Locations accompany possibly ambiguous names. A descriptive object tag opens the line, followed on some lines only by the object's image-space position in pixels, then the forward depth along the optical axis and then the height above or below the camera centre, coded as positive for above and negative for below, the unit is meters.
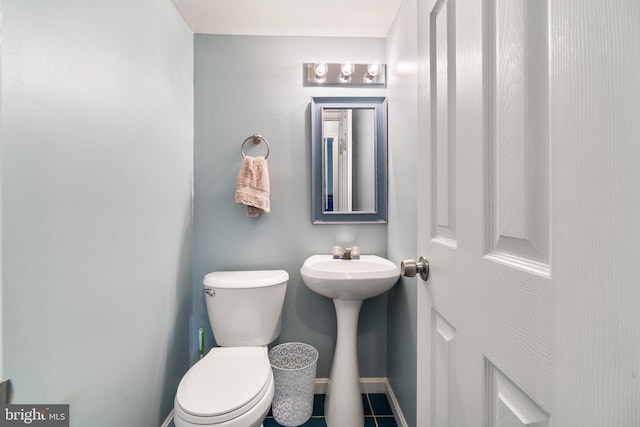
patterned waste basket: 1.42 -0.97
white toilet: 0.97 -0.69
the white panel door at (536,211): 0.24 +0.00
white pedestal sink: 1.29 -0.52
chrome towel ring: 1.64 +0.45
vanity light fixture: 1.64 +0.85
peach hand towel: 1.55 +0.17
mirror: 1.67 +0.33
